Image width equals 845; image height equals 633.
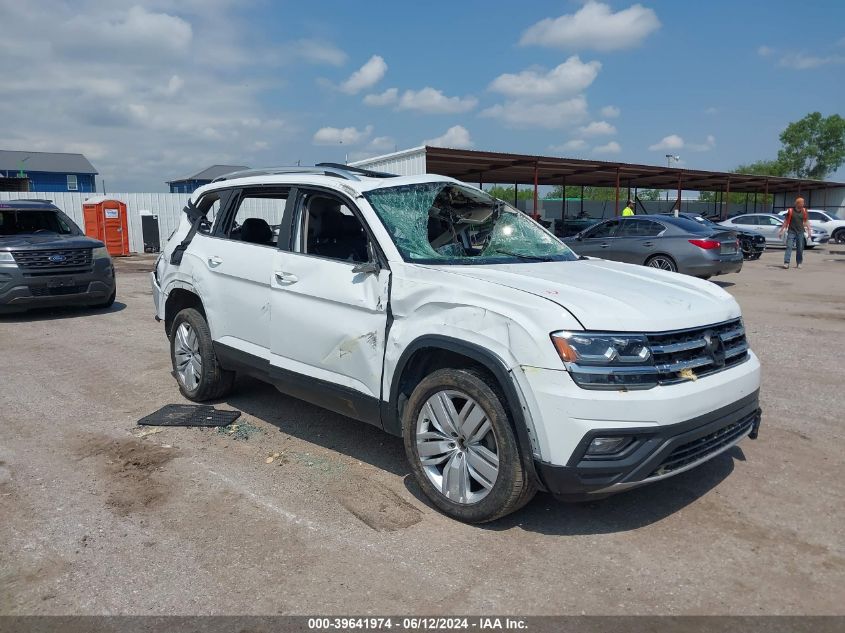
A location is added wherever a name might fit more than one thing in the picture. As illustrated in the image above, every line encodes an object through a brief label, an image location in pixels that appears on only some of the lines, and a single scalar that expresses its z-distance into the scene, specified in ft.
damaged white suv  10.47
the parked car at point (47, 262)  31.22
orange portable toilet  75.72
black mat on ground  17.39
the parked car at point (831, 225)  94.68
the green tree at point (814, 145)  279.49
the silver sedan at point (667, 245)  41.63
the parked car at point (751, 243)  69.67
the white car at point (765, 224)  86.33
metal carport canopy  75.72
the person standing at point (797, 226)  59.07
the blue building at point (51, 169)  185.06
